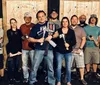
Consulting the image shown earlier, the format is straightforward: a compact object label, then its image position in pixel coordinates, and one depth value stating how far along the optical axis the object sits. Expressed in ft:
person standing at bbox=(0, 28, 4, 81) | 15.15
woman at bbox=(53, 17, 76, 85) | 14.15
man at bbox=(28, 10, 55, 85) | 13.91
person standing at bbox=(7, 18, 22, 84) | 14.84
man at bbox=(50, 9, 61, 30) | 15.22
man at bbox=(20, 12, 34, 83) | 14.84
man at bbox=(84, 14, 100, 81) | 15.36
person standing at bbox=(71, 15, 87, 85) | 14.82
